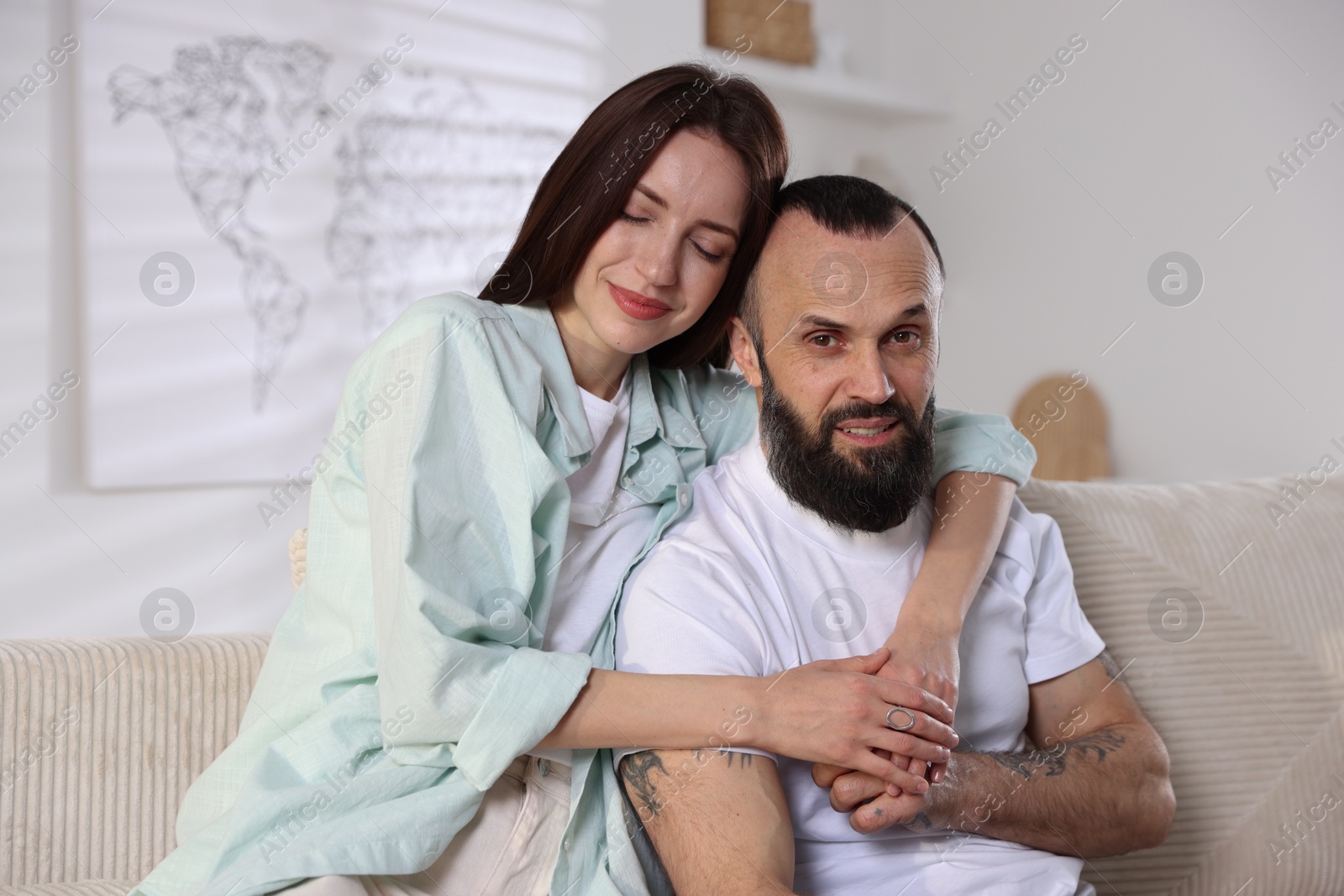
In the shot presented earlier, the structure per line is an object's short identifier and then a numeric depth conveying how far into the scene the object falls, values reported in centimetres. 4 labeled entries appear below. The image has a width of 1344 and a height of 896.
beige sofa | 165
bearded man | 129
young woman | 122
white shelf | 409
